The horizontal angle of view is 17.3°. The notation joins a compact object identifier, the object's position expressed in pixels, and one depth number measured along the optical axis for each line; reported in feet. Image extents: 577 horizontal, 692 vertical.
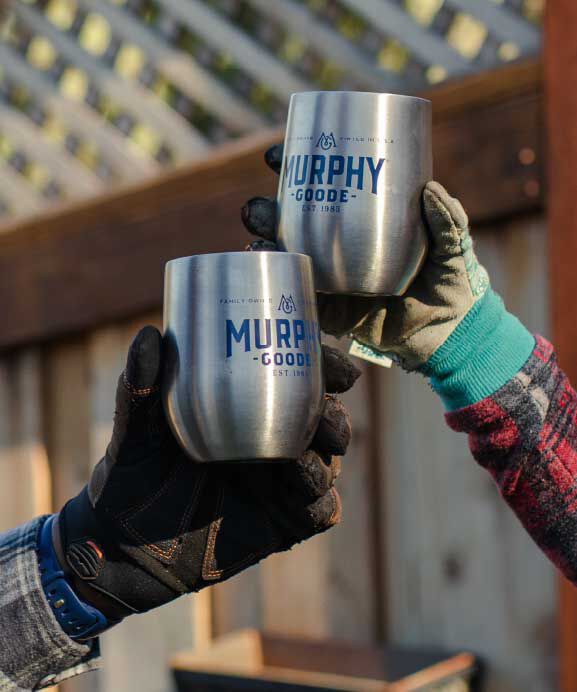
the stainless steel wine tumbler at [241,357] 3.14
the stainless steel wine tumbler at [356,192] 3.27
